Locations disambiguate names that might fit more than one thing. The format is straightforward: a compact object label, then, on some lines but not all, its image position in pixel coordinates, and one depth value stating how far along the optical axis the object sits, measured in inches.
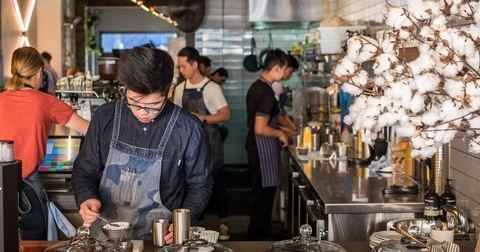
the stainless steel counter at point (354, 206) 144.6
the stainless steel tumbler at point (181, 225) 97.4
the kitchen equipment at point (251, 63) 419.2
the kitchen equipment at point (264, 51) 418.9
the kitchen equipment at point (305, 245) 91.0
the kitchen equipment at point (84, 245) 81.8
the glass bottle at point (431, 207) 125.3
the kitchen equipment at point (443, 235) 106.7
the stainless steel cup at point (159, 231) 102.2
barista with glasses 114.9
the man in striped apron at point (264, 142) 242.8
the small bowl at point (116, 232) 94.9
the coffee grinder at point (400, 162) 171.4
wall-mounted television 594.5
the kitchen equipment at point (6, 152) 80.0
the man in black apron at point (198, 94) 252.8
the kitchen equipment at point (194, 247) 87.4
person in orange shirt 162.2
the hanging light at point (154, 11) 286.7
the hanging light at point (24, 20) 340.5
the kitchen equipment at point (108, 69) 244.1
